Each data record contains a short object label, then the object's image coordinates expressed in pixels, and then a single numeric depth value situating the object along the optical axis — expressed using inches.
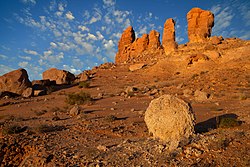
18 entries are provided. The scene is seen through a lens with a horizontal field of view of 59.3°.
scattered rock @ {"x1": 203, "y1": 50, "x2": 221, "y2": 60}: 1004.6
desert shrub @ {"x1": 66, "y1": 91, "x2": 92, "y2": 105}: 614.5
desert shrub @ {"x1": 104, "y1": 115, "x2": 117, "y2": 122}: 370.4
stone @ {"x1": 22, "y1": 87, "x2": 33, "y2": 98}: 813.1
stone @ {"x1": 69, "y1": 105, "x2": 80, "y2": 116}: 450.6
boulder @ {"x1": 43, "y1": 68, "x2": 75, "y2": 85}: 1151.0
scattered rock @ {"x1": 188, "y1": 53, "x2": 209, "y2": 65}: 1022.4
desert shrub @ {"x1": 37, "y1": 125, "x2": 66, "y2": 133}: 307.3
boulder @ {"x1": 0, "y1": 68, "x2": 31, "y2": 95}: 868.0
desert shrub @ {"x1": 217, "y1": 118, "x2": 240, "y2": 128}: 300.5
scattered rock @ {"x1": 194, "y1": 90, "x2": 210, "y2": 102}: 599.1
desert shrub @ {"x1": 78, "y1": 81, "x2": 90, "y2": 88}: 956.0
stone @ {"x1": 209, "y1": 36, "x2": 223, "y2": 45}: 1306.6
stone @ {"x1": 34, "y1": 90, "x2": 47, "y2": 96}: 841.8
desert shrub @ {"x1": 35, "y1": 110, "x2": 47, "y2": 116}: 475.7
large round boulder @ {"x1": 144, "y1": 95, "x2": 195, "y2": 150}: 237.5
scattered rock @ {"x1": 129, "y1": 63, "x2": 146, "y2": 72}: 1315.6
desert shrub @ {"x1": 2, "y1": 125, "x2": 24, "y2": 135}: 294.0
